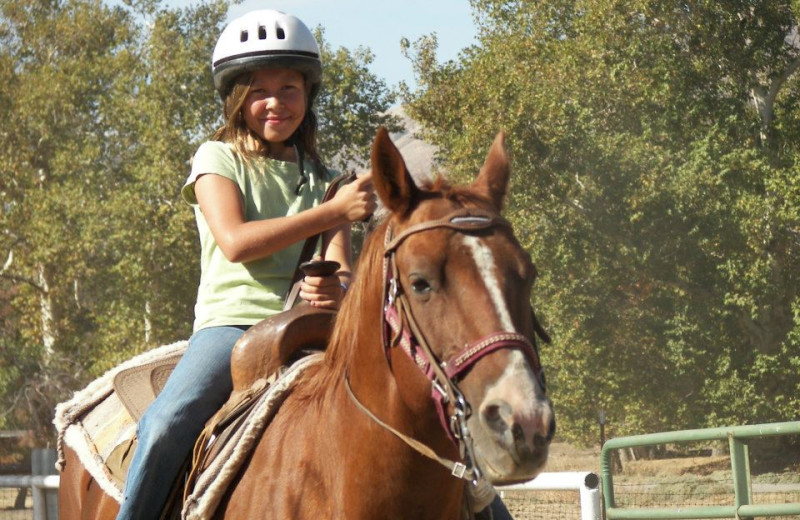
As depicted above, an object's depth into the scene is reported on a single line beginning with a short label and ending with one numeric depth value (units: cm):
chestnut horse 505
